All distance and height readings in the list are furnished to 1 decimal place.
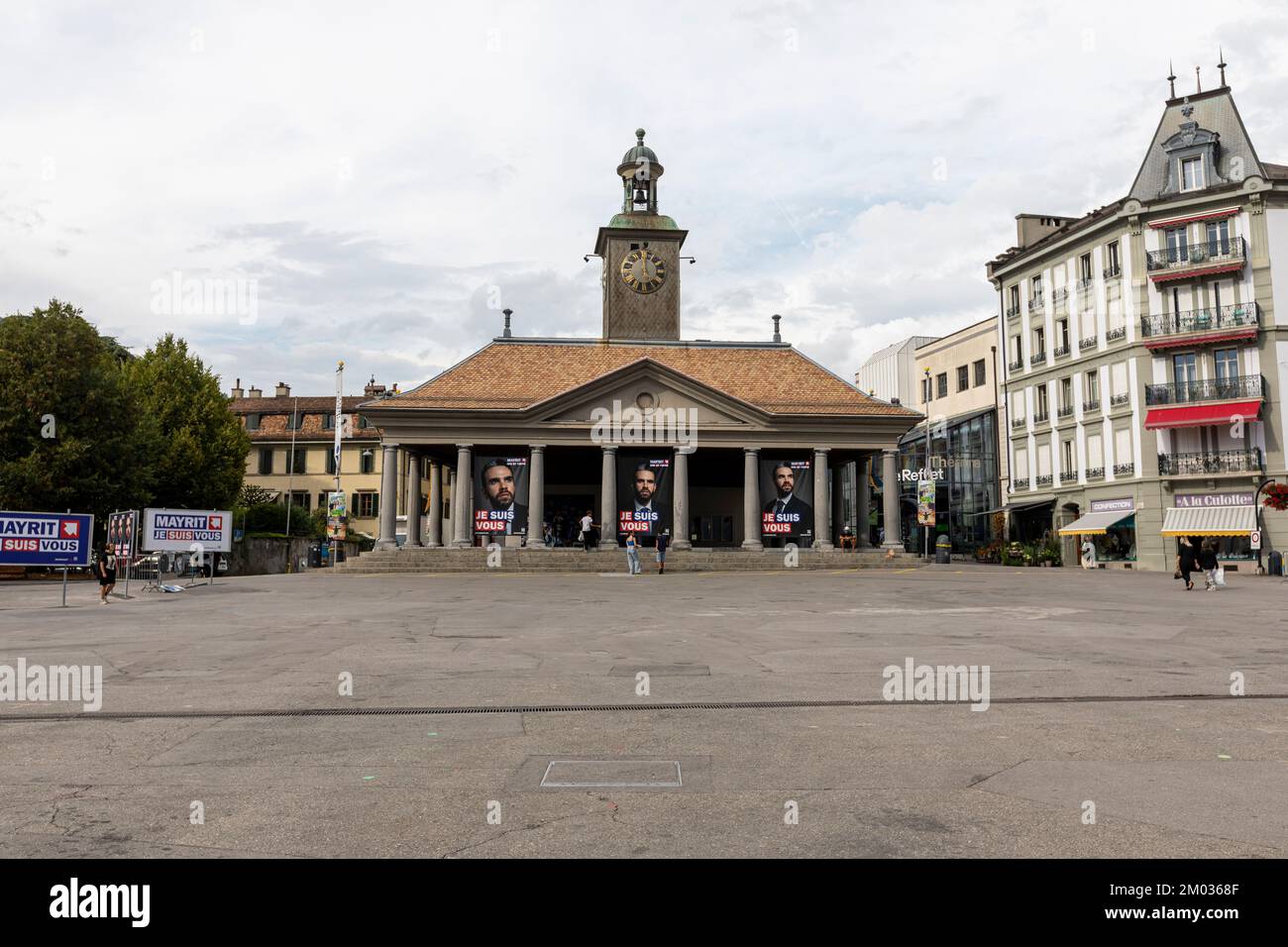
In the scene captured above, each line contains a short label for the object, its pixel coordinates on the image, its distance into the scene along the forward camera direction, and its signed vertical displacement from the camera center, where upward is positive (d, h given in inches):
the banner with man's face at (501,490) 1651.1 +76.8
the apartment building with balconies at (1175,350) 1648.6 +344.6
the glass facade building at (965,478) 2407.7 +140.2
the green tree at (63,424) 1556.3 +196.1
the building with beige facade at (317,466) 2947.8 +221.5
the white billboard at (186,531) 1082.7 +4.3
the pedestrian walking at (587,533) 1628.9 -1.2
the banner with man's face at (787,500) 1712.6 +58.0
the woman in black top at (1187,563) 1091.9 -40.7
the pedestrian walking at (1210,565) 1045.8 -42.0
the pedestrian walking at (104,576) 929.5 -41.2
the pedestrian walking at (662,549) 1469.2 -27.3
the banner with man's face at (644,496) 1684.3 +65.7
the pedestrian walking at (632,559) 1384.1 -40.4
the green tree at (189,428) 2137.1 +259.7
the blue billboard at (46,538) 927.7 -3.0
